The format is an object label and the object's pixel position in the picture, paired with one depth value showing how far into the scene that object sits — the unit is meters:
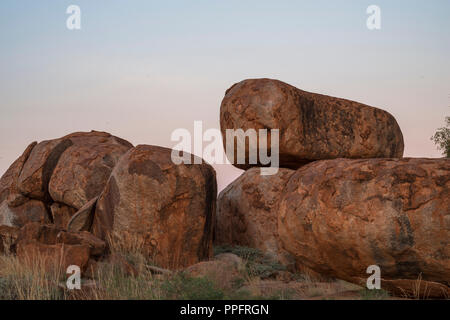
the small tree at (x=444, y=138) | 23.75
